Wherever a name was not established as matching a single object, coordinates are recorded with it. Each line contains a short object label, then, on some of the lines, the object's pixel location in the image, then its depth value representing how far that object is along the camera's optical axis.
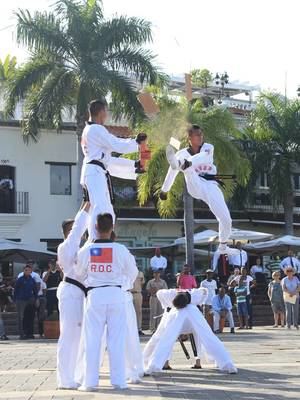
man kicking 13.35
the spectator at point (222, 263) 15.34
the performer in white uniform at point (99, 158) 12.48
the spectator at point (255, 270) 34.52
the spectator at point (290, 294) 27.66
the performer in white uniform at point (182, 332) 13.78
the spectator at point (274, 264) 37.11
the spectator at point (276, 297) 28.67
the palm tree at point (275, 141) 44.97
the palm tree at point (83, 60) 35.91
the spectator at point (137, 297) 23.05
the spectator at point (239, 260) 21.89
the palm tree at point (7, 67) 38.68
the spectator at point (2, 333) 24.09
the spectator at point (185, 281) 19.53
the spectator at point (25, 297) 23.81
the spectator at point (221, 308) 25.75
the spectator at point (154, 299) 24.77
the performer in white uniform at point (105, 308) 11.65
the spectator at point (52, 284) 24.69
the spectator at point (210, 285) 25.03
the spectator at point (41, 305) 25.05
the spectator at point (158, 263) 30.92
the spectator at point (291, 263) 30.16
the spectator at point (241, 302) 27.49
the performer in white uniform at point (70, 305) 12.09
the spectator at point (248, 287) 27.56
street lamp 66.06
